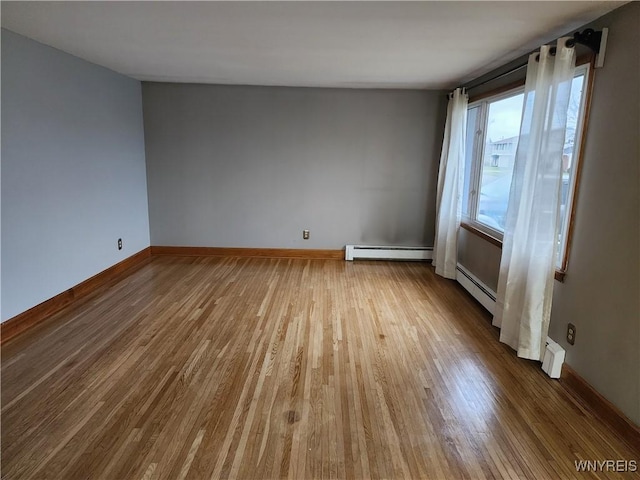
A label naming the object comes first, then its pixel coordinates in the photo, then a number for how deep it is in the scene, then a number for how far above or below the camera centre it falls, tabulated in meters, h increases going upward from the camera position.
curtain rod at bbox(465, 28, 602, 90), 2.20 +0.79
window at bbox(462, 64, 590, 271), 2.48 +0.17
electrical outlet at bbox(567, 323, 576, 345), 2.40 -0.96
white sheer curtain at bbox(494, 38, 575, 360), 2.41 -0.17
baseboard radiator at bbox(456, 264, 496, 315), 3.48 -1.10
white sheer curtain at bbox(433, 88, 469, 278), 4.27 -0.13
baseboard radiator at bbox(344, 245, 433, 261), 5.13 -1.06
